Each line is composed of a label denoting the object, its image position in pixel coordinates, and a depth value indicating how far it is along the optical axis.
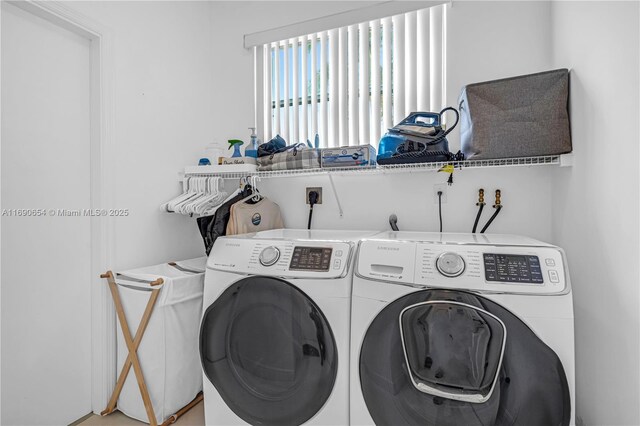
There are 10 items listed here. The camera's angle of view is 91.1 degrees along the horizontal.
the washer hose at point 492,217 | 1.70
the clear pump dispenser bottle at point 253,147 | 2.09
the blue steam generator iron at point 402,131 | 1.60
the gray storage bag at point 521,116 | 1.31
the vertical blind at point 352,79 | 1.89
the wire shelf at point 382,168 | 1.38
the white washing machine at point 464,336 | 0.95
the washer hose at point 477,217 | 1.73
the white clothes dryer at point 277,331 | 1.20
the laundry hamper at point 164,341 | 1.59
